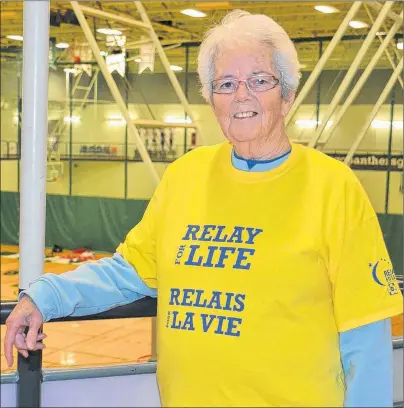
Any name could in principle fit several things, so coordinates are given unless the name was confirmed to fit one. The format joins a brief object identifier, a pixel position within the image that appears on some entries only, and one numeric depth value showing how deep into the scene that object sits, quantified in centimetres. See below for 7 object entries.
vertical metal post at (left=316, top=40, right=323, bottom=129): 652
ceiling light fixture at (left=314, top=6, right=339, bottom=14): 491
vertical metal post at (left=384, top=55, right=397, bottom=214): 586
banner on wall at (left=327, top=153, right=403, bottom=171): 795
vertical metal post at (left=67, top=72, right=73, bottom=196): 973
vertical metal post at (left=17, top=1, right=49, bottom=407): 158
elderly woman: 126
